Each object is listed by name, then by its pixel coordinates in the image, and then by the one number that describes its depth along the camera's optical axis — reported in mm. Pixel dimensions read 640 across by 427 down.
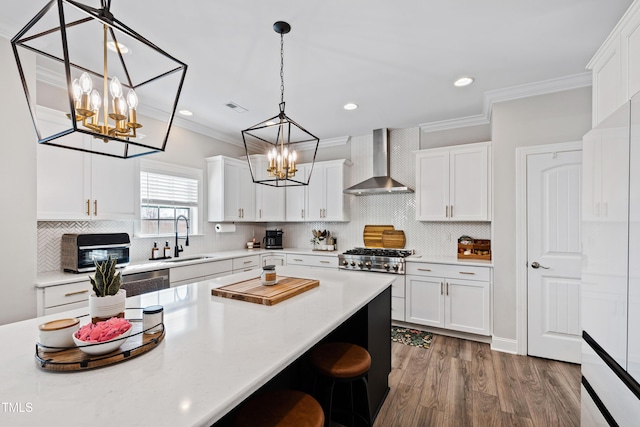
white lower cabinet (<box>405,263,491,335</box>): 3389
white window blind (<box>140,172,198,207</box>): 3676
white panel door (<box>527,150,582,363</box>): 2910
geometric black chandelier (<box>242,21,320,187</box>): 2109
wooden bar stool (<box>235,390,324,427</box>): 1202
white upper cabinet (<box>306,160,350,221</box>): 4676
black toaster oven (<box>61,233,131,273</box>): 2713
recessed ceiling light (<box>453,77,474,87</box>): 2930
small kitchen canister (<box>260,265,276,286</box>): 2068
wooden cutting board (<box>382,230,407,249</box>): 4461
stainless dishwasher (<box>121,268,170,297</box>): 2363
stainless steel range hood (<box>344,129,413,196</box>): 4293
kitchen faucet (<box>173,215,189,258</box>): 3891
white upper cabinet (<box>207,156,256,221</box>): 4387
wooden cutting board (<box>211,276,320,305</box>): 1776
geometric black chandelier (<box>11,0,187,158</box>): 1055
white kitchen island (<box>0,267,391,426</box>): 768
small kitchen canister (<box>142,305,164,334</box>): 1235
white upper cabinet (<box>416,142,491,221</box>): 3592
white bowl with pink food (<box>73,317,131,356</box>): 1012
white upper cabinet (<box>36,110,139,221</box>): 2604
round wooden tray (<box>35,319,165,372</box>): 965
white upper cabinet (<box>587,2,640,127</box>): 1600
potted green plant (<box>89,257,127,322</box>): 1175
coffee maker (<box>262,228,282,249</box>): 5133
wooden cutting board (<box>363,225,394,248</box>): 4641
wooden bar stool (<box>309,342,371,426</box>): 1642
